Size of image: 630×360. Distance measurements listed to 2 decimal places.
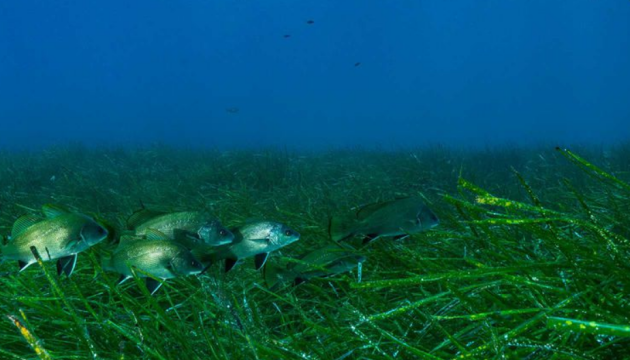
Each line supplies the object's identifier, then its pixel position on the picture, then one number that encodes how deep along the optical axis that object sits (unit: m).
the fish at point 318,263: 2.76
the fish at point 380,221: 2.82
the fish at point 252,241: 2.73
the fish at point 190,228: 2.69
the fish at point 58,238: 2.53
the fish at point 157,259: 2.46
